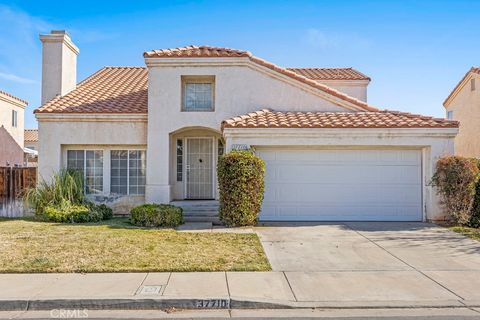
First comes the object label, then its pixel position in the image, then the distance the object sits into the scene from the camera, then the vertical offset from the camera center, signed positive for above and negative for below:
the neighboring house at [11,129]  24.61 +2.67
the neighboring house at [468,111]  20.81 +3.20
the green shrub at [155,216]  11.26 -1.42
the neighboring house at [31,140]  34.70 +2.73
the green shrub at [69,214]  11.98 -1.42
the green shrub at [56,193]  12.70 -0.82
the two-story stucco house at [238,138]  12.04 +0.98
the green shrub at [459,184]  11.05 -0.48
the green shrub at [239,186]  10.89 -0.52
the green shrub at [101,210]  12.52 -1.38
